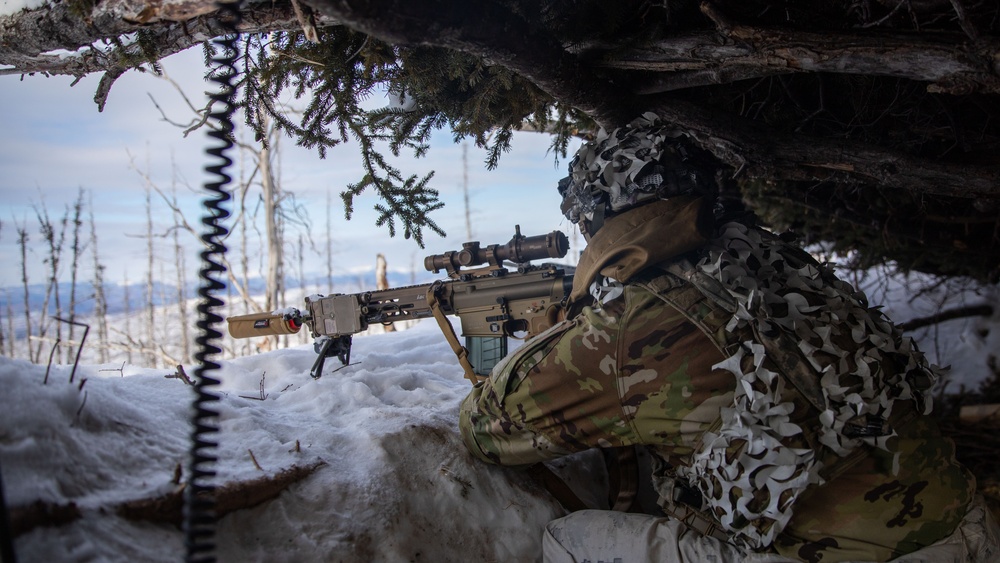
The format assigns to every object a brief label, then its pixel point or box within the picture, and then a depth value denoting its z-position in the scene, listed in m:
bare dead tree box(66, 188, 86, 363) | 12.20
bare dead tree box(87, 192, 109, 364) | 16.55
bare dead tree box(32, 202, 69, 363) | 6.31
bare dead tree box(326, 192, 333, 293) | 23.39
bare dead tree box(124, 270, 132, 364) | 24.12
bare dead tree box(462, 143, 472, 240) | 19.83
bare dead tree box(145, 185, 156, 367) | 20.72
